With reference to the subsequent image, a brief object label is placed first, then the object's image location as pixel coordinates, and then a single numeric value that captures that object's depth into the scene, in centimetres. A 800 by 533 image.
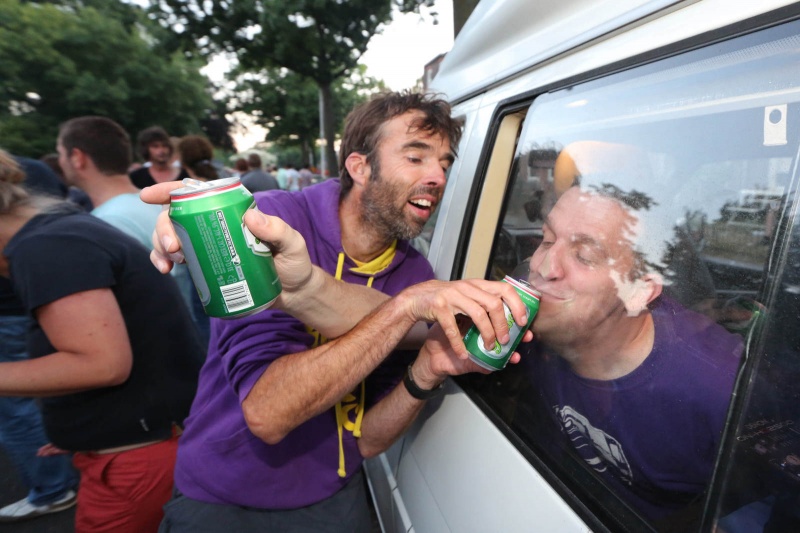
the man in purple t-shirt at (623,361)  79
